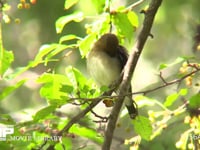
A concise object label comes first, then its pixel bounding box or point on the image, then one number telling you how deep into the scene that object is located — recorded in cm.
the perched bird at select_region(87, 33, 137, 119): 612
